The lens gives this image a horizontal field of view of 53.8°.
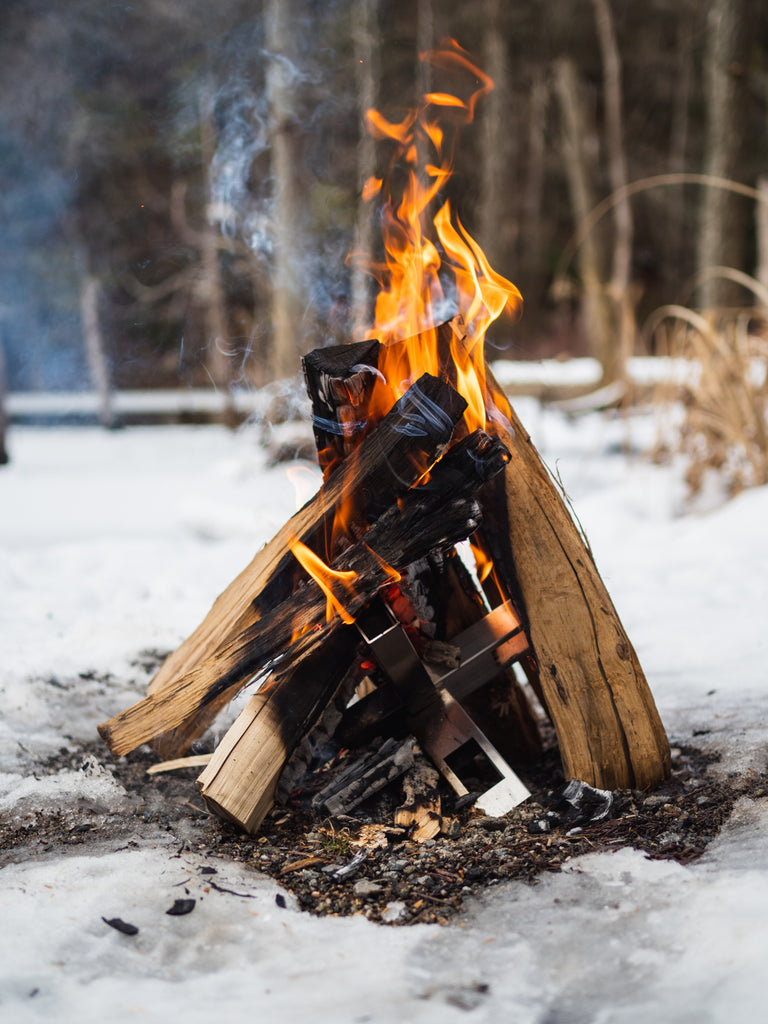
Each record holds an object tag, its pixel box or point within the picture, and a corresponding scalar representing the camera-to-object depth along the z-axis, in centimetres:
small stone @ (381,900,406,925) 146
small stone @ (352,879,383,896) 156
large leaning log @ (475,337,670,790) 183
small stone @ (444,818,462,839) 177
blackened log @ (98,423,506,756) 174
